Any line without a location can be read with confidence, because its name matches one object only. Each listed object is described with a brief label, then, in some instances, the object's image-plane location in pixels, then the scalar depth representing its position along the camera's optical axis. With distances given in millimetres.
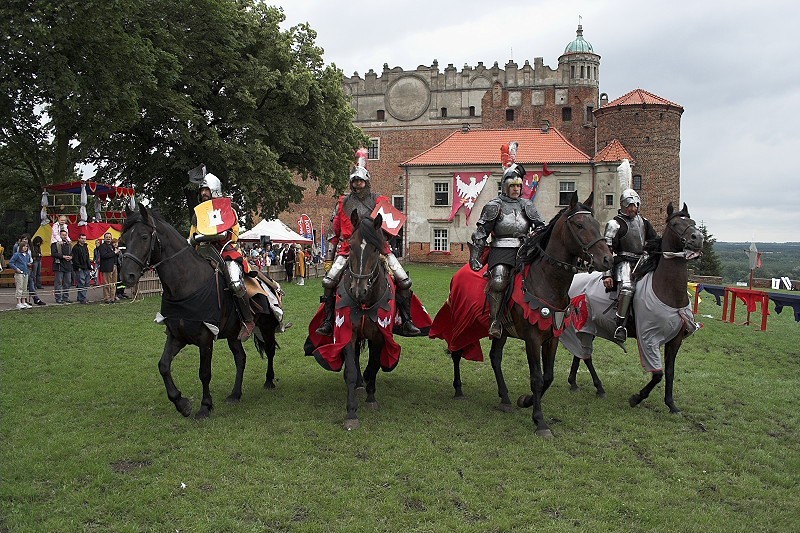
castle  44344
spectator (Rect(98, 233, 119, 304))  18641
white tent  30938
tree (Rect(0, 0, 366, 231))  18578
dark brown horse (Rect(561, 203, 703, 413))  8152
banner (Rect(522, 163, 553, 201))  41206
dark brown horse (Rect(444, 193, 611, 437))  7023
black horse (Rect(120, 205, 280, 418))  7117
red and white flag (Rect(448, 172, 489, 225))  44844
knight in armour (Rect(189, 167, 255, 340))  7953
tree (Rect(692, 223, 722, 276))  46938
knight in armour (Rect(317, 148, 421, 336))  7984
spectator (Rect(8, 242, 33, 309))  16630
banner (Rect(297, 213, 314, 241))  35188
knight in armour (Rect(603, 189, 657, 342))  8734
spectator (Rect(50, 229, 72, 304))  18141
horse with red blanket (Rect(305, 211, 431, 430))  7258
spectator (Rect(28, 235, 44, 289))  20750
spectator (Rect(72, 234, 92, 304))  18828
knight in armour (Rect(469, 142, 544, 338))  7852
